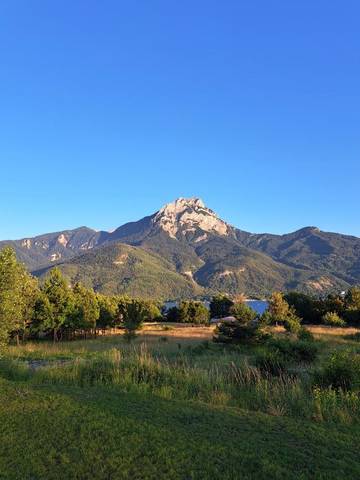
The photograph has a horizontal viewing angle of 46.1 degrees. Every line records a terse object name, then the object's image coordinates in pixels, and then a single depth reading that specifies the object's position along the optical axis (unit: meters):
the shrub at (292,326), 37.88
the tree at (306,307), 67.62
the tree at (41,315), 44.00
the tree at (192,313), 86.80
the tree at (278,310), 53.16
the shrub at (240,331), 27.89
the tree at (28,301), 40.38
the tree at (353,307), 56.38
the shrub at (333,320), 53.25
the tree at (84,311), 49.84
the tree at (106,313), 65.00
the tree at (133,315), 40.69
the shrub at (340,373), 9.86
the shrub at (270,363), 13.06
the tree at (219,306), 105.32
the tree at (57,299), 45.38
